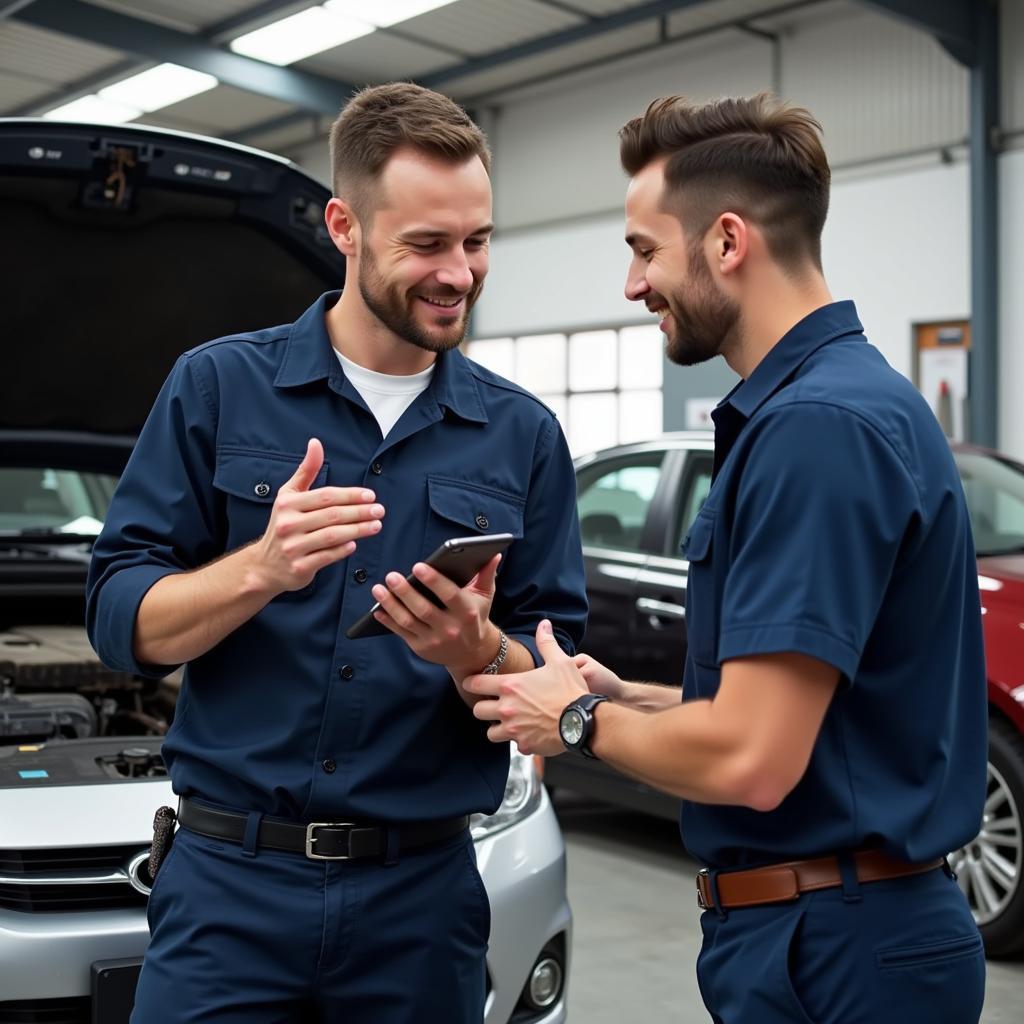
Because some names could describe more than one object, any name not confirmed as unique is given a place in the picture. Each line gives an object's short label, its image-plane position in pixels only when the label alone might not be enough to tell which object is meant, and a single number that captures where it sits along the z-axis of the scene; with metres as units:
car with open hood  2.37
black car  3.97
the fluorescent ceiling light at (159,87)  13.62
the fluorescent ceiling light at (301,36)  11.94
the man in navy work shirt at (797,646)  1.41
